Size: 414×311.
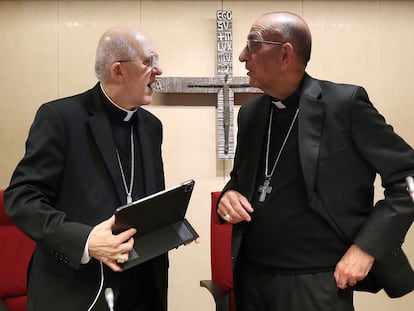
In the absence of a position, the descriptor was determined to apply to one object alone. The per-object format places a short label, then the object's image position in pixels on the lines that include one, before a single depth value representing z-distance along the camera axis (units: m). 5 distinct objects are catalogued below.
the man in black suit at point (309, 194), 1.58
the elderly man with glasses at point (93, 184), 1.60
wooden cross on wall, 3.56
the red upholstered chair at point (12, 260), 2.82
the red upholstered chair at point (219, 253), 2.72
